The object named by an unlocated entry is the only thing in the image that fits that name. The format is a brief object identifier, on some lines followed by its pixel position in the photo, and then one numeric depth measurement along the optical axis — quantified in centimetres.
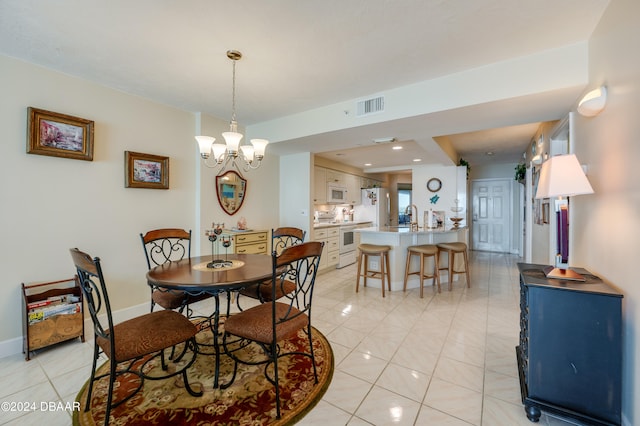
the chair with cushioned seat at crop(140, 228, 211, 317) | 227
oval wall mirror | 391
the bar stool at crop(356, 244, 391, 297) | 391
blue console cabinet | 143
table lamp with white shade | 163
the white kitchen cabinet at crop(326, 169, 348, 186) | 613
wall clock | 656
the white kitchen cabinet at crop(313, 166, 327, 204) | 568
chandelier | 230
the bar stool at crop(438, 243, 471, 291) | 411
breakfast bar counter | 415
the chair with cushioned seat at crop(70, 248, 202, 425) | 146
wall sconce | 176
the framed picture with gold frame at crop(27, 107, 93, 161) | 242
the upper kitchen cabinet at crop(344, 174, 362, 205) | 689
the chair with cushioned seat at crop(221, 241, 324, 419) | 167
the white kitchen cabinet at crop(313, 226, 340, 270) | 521
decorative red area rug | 159
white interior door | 745
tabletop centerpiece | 223
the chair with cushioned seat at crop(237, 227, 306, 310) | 245
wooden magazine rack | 227
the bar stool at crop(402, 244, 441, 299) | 387
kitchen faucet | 442
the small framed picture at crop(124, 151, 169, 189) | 305
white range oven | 588
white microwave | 609
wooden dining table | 172
